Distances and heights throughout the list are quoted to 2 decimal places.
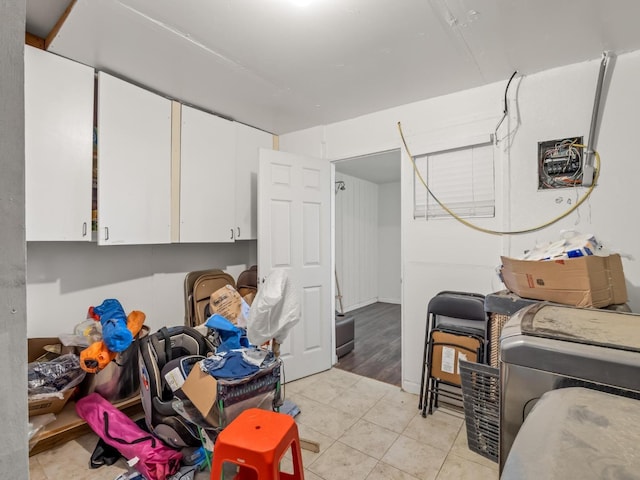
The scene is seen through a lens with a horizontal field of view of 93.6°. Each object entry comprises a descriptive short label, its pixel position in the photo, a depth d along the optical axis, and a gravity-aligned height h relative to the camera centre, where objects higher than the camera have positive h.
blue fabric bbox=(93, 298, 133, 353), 1.89 -0.56
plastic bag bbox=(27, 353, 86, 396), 1.78 -0.82
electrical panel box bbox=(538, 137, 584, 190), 1.92 +0.50
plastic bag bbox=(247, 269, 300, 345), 1.74 -0.41
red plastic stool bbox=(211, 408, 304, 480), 1.15 -0.81
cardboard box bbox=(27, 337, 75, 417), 1.78 -0.93
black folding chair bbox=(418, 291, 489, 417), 2.15 -0.70
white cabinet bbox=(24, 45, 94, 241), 1.75 +0.59
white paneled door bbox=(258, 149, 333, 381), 2.67 +0.00
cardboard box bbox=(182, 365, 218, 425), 1.42 -0.73
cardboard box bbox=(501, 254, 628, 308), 1.29 -0.19
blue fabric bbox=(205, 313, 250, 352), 1.92 -0.61
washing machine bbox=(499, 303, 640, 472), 0.75 -0.32
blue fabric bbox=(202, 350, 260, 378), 1.47 -0.63
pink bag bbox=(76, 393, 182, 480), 1.58 -1.11
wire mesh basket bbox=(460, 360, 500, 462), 1.64 -0.92
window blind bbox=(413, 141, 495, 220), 2.27 +0.46
